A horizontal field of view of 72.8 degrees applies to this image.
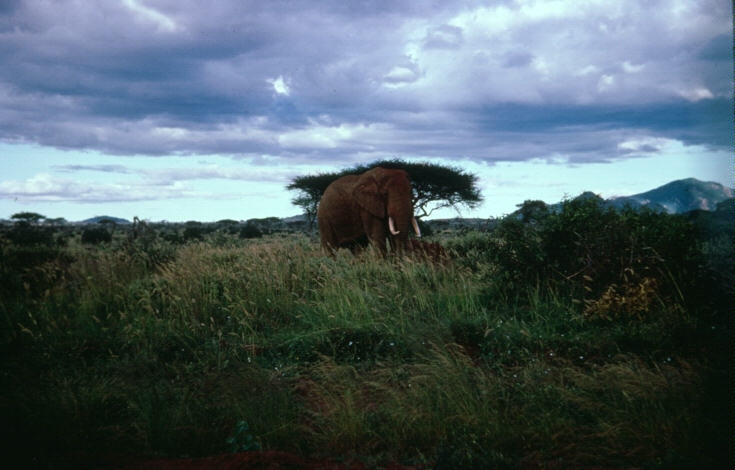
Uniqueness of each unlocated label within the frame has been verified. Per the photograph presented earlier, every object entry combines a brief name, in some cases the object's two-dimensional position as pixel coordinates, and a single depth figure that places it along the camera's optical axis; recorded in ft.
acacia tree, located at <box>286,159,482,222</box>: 80.33
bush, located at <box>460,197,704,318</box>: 21.76
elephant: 46.57
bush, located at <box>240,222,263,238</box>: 116.57
